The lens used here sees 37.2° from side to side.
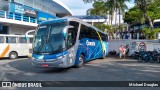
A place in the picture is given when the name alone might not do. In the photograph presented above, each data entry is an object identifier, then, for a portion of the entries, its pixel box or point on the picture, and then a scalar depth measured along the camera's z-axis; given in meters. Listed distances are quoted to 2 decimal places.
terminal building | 30.86
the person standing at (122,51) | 22.58
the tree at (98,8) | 34.70
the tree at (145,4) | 25.80
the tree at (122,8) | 36.85
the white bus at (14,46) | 22.27
